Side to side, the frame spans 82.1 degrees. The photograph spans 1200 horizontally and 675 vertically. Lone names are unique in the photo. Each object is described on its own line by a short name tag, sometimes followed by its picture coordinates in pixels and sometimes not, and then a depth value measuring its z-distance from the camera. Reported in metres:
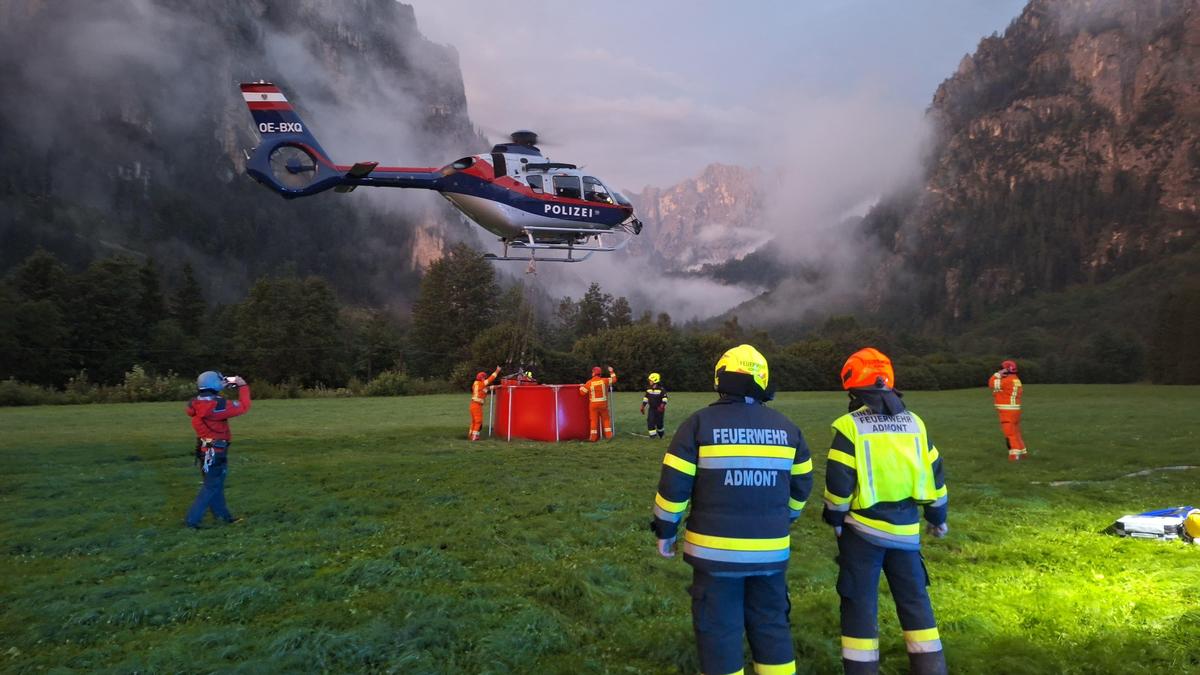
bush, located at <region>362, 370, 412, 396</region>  55.72
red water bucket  20.58
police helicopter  14.50
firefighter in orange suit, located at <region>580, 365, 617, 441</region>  20.34
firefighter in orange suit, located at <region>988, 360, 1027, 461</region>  15.43
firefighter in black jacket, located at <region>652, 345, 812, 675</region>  4.22
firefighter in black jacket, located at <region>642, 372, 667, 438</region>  20.86
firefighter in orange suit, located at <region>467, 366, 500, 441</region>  19.16
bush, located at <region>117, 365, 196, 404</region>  43.53
